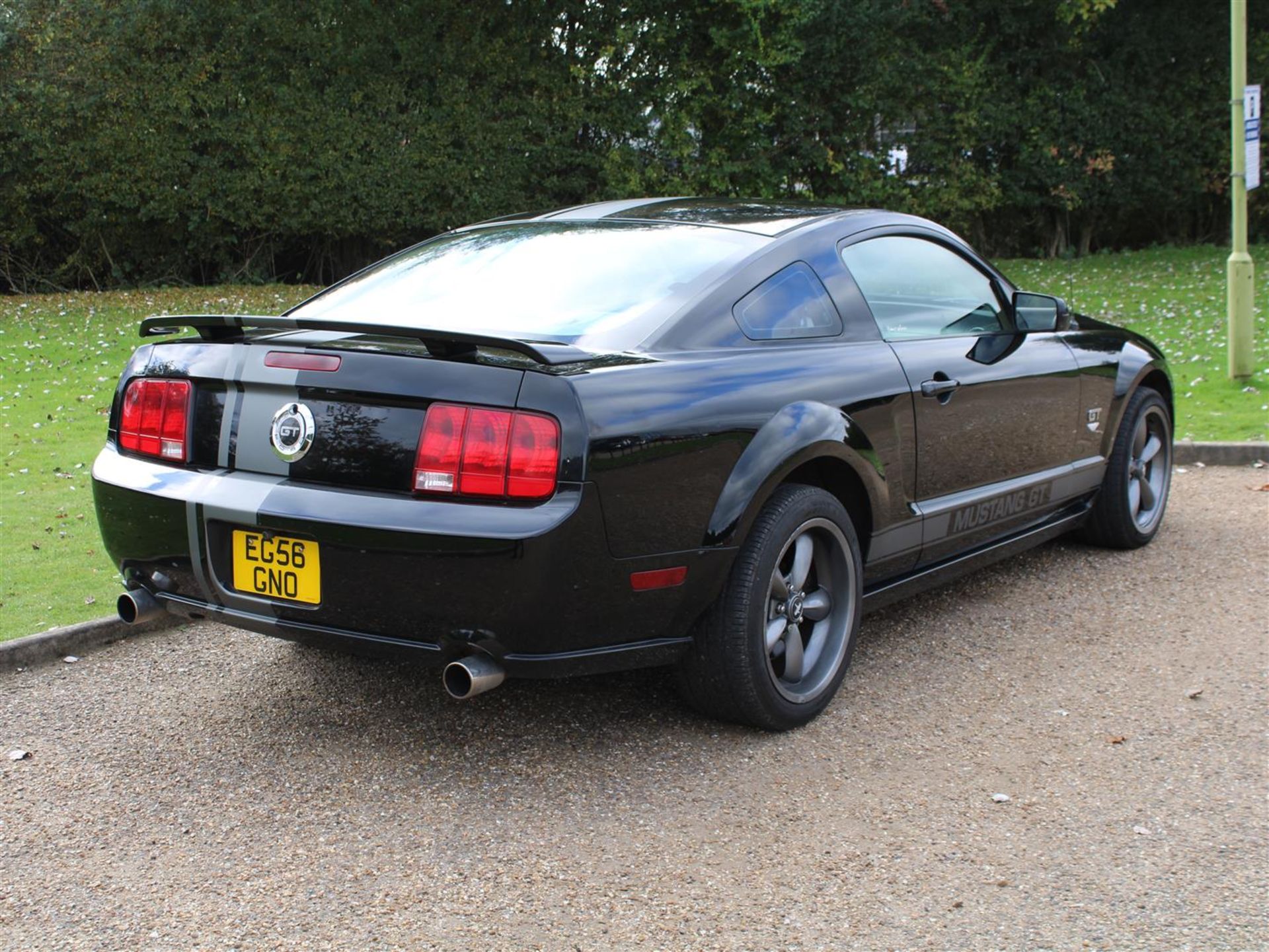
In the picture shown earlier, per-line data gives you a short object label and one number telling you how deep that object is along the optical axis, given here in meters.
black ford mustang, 3.12
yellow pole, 9.27
